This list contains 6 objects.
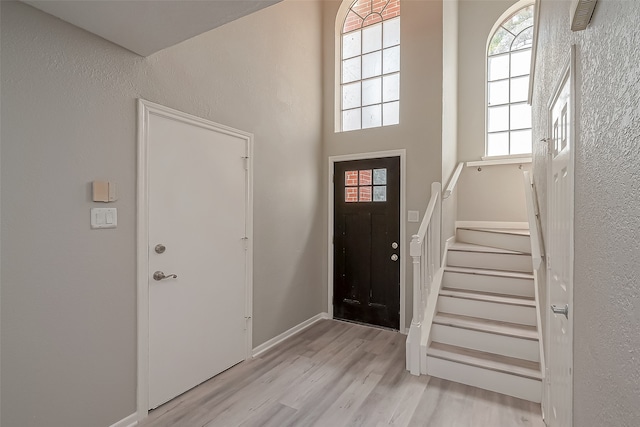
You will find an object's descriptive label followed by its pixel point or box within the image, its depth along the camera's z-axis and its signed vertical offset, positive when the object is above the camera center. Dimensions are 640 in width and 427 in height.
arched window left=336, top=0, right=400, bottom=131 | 3.80 +1.89
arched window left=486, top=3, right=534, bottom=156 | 3.97 +1.67
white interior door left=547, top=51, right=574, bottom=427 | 1.24 -0.21
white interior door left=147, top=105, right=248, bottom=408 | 2.17 -0.34
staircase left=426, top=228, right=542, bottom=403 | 2.38 -0.98
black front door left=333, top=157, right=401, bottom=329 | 3.64 -0.39
